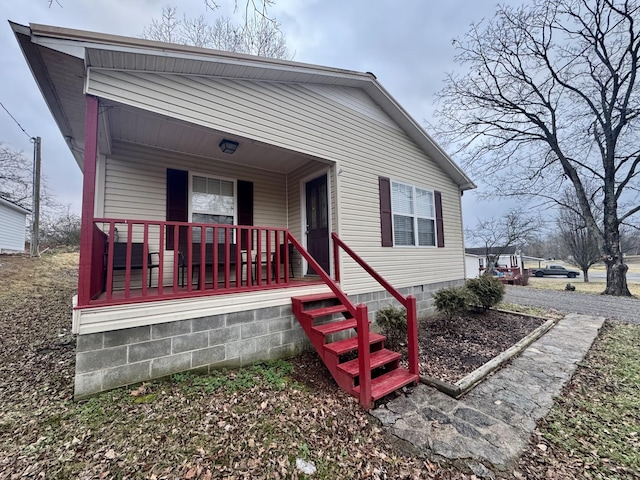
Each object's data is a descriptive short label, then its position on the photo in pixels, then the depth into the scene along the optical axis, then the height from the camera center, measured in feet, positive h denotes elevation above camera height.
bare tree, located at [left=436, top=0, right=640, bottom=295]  34.83 +22.16
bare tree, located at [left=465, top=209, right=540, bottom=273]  79.00 +5.84
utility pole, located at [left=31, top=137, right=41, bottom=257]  38.67 +10.01
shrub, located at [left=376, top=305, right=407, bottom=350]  14.25 -3.66
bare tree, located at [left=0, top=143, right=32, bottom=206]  50.78 +17.16
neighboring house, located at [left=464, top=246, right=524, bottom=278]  84.91 -2.36
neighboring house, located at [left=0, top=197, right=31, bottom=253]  42.16 +6.66
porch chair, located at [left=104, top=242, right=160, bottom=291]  12.84 +0.36
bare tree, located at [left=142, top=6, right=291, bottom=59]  36.22 +30.92
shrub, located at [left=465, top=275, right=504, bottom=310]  21.21 -2.99
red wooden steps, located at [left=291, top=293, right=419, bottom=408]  9.95 -4.14
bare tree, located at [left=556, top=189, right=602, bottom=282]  67.72 +1.73
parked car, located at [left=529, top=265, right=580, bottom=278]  105.25 -8.71
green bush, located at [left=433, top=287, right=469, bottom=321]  18.07 -3.14
